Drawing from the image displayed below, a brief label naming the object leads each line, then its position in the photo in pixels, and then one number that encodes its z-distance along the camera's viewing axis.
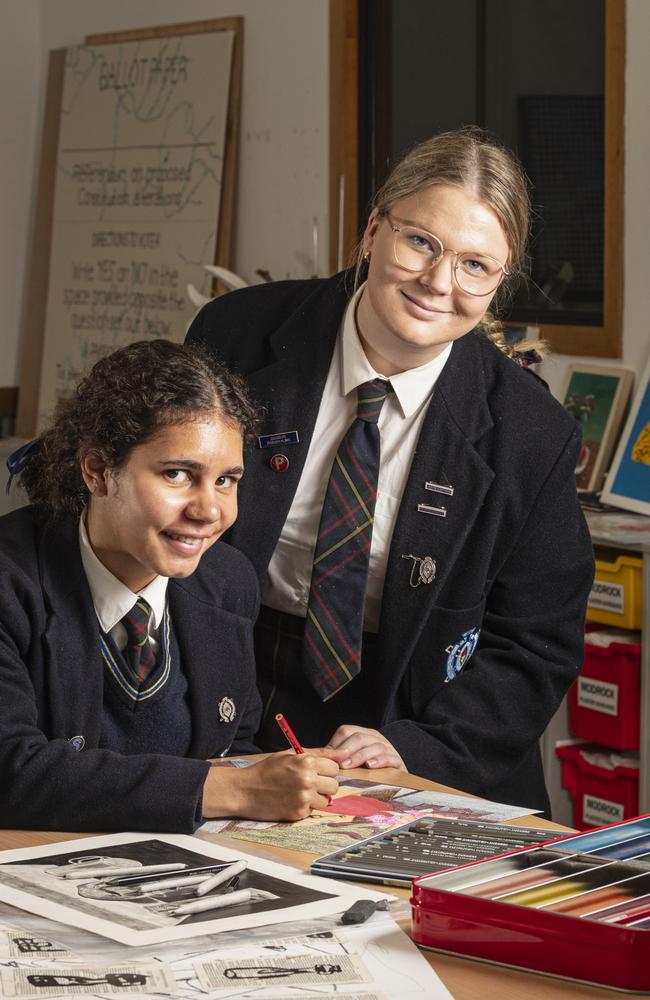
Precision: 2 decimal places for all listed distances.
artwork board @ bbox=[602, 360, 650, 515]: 3.61
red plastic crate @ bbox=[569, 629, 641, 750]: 3.39
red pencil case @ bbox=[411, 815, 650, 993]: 1.78
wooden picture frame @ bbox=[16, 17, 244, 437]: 4.89
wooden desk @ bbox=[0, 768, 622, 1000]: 1.79
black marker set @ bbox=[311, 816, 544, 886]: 1.98
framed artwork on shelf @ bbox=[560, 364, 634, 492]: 3.74
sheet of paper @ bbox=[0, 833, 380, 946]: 1.87
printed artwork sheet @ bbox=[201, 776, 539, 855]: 2.08
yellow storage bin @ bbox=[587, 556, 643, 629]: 3.35
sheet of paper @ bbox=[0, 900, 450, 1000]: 1.78
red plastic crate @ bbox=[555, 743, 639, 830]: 3.45
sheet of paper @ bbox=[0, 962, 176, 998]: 1.77
